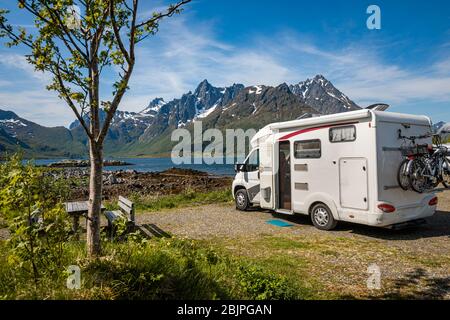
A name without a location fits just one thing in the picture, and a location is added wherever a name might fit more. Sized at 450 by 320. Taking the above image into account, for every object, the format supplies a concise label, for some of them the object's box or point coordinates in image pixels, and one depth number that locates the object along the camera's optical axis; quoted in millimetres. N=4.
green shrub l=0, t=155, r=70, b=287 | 3803
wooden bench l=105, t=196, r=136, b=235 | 8869
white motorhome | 8500
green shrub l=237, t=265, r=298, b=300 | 4789
